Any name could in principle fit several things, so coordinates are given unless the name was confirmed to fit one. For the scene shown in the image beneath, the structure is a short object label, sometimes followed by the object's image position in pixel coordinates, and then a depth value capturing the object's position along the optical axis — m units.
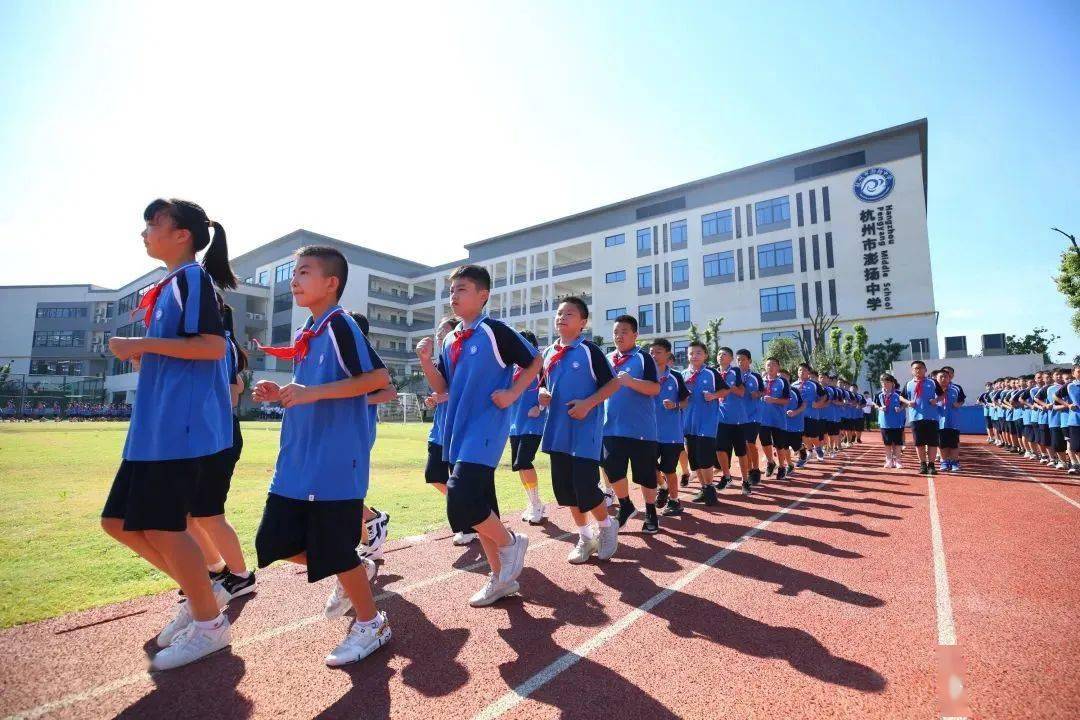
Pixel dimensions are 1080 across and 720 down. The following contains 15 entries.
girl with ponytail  2.66
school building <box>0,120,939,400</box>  37.81
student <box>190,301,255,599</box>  3.42
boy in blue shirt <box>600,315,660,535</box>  5.39
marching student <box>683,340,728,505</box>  7.76
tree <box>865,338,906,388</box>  36.22
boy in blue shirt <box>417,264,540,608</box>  3.35
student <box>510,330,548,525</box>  6.30
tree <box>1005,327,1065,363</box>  66.25
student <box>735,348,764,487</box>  9.20
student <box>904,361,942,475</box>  11.06
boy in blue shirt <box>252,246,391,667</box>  2.72
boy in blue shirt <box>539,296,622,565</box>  4.53
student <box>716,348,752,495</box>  8.73
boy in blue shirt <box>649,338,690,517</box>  6.95
